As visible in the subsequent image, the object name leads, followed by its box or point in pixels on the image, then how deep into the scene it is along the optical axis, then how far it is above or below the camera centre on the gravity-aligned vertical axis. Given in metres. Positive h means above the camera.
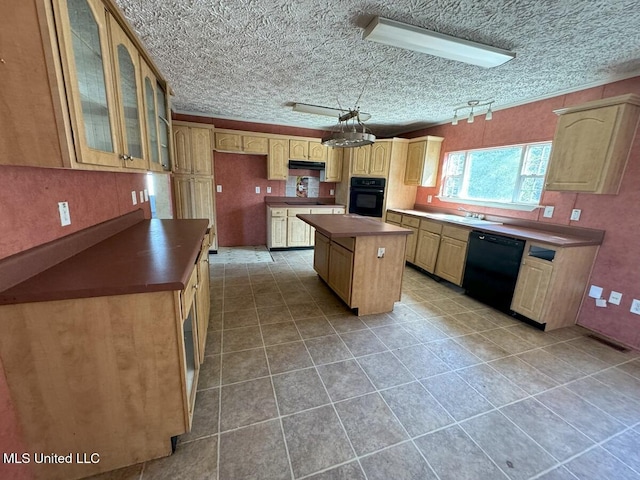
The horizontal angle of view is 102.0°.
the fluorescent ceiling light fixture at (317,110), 3.61 +1.04
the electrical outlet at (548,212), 2.93 -0.19
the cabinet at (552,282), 2.47 -0.84
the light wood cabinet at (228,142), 4.46 +0.64
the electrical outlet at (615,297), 2.44 -0.92
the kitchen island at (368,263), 2.59 -0.78
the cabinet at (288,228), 4.84 -0.85
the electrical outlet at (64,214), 1.32 -0.22
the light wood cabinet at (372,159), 4.80 +0.50
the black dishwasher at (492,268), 2.77 -0.84
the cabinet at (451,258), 3.36 -0.88
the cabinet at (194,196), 4.28 -0.31
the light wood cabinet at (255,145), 4.59 +0.63
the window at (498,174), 3.15 +0.26
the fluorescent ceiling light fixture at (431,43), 1.70 +1.02
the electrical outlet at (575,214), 2.71 -0.18
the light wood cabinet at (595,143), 2.22 +0.49
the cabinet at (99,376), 1.00 -0.84
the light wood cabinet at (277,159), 4.77 +0.41
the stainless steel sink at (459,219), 3.42 -0.39
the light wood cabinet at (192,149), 4.13 +0.45
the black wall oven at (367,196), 4.89 -0.18
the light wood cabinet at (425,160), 4.40 +0.49
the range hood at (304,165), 5.00 +0.35
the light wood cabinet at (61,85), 0.85 +0.31
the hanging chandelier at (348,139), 2.41 +0.44
